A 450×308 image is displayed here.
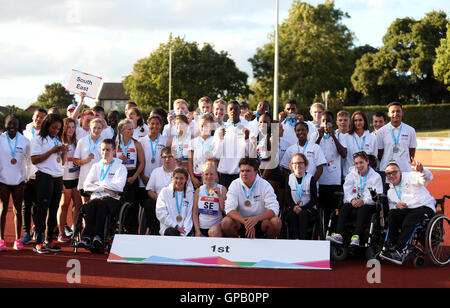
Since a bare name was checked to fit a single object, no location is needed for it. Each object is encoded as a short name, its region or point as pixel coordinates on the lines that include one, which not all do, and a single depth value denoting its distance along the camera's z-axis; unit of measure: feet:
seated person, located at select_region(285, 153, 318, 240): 22.56
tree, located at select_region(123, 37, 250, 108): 157.28
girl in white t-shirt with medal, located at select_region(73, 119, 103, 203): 24.50
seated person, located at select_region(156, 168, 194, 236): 21.94
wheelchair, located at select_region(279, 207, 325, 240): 22.61
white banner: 20.07
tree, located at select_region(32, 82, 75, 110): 287.28
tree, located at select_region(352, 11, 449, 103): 163.84
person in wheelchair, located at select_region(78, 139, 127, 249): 22.45
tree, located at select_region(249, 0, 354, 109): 177.27
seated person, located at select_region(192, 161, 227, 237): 22.06
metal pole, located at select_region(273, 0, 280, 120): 75.31
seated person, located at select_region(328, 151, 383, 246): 22.07
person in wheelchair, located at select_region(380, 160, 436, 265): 21.11
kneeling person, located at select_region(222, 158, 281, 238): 21.29
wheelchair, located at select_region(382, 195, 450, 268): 20.61
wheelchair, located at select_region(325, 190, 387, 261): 21.84
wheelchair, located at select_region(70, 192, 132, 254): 22.41
